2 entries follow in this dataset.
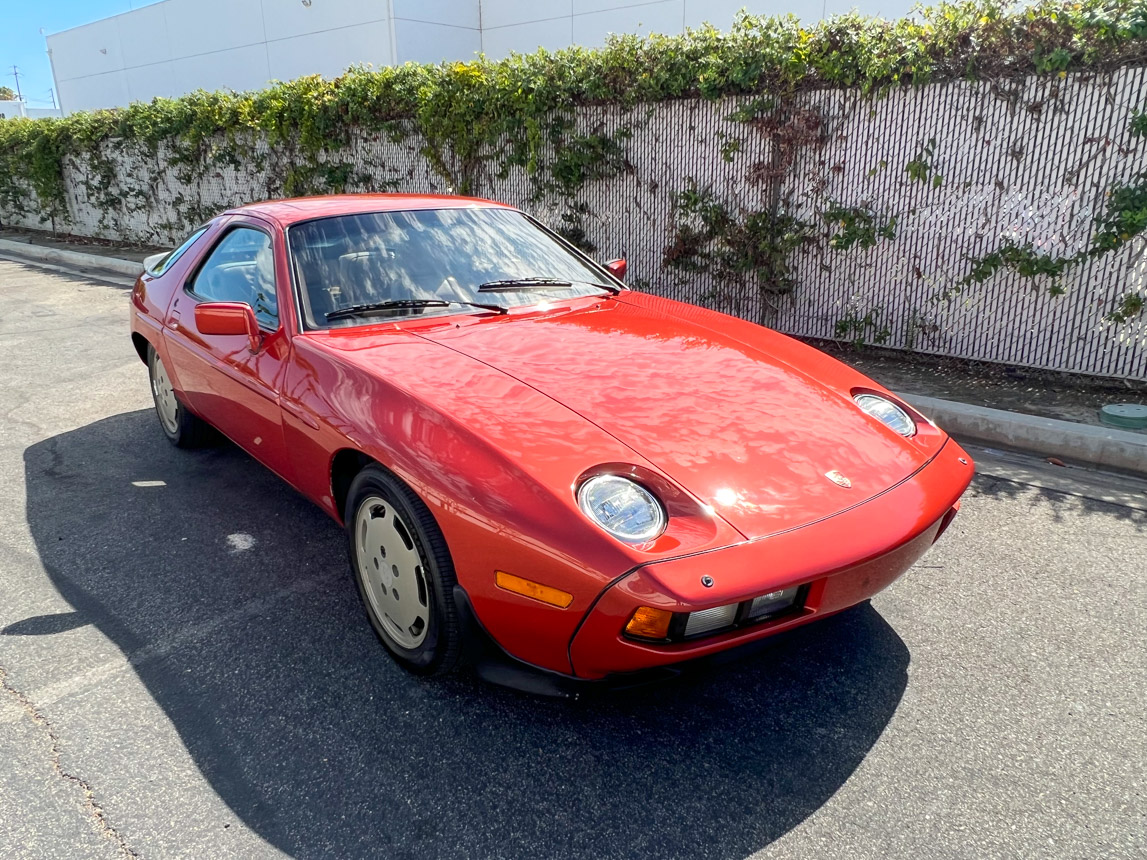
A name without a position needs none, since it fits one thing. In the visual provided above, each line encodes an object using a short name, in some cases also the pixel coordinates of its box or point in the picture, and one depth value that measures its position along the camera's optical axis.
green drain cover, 4.66
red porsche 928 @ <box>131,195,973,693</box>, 2.04
